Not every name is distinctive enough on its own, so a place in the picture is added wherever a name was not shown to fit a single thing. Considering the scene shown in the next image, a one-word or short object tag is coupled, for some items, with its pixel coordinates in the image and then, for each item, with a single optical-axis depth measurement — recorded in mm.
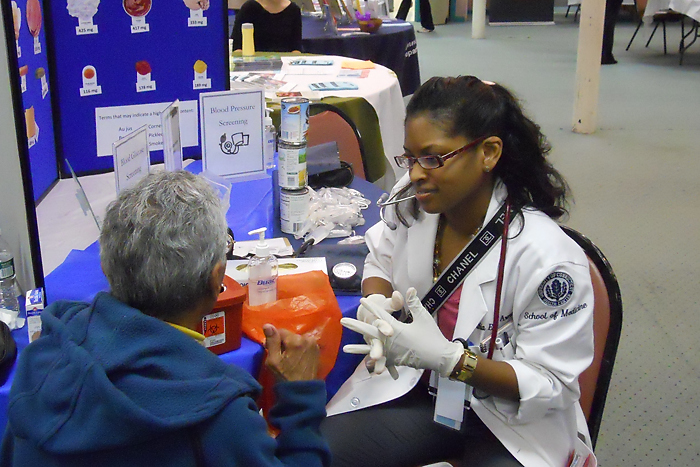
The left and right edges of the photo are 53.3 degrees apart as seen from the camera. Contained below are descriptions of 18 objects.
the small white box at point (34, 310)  1306
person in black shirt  4938
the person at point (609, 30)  7999
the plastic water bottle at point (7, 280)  1357
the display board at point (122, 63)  2189
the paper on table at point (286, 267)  1599
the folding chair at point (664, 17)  9023
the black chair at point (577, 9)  12337
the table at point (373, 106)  3430
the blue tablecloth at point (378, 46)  5445
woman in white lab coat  1342
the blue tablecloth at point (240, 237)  1395
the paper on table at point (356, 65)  4133
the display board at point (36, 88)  1879
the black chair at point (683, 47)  8711
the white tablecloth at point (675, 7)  8359
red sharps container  1325
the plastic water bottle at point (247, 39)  4422
